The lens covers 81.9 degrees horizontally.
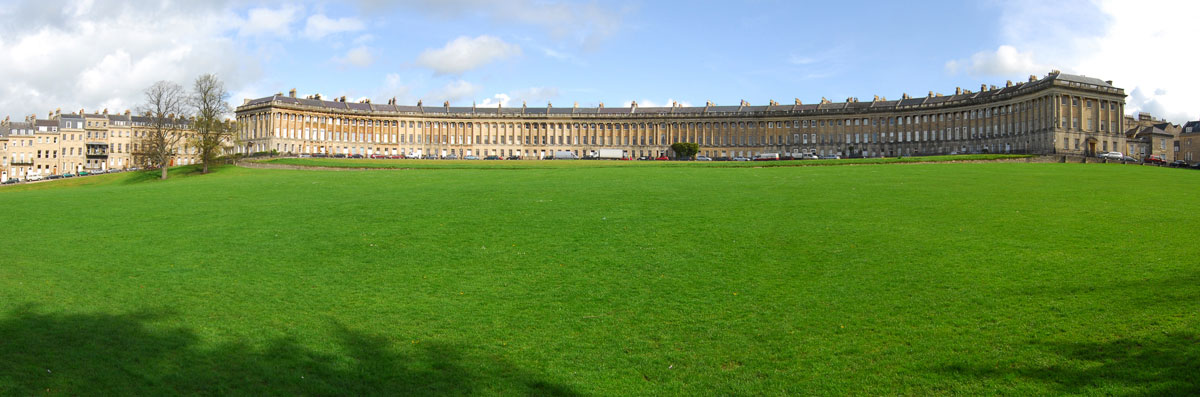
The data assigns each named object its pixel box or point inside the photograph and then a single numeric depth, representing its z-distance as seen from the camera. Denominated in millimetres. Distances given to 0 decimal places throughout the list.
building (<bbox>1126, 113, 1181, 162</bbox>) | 112688
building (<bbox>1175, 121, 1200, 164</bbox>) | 114688
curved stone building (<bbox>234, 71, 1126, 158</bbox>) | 102062
